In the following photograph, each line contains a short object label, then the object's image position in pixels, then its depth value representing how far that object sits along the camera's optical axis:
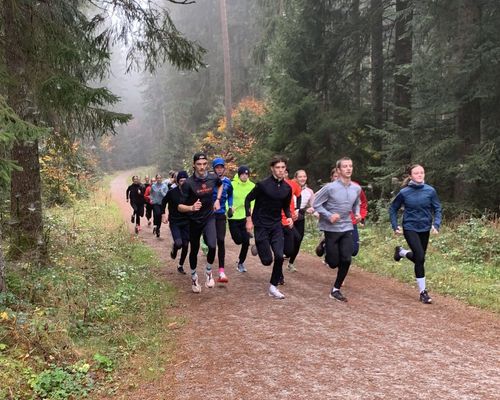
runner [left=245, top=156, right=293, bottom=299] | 7.37
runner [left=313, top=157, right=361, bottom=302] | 7.20
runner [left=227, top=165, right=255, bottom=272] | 9.12
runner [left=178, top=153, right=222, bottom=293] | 7.80
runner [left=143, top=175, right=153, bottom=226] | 16.20
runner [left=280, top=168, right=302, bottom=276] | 7.72
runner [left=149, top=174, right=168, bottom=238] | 14.79
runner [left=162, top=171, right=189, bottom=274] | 9.35
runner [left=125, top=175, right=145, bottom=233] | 16.23
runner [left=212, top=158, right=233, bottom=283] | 8.54
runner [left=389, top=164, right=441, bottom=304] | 7.20
